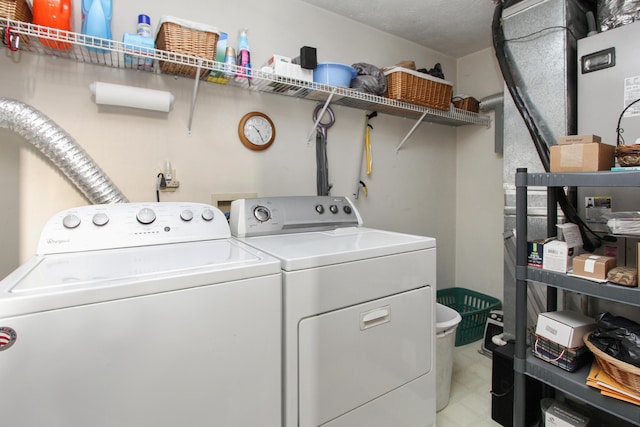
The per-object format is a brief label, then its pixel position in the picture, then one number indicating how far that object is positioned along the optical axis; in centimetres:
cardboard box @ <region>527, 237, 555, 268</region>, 139
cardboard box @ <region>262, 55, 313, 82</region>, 179
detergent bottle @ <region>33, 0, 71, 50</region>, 130
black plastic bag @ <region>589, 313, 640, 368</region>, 118
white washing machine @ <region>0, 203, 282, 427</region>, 72
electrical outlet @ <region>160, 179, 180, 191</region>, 175
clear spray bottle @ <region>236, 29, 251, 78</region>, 171
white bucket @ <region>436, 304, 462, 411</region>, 180
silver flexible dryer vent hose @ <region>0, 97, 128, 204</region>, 135
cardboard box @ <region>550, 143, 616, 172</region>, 126
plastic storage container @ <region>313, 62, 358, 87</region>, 194
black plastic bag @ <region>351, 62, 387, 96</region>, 210
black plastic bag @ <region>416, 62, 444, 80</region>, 247
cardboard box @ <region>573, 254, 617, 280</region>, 121
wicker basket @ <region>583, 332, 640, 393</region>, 112
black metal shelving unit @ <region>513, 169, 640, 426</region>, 114
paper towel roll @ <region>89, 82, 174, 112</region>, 153
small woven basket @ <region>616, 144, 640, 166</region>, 121
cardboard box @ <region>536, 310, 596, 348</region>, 135
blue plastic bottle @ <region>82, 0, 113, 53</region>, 141
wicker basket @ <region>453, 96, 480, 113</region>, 274
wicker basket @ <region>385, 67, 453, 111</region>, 217
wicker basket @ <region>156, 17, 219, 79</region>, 150
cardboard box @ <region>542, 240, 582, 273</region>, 132
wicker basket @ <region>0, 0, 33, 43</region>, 122
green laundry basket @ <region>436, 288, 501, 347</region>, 256
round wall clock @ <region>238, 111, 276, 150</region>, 198
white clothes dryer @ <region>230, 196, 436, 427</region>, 106
